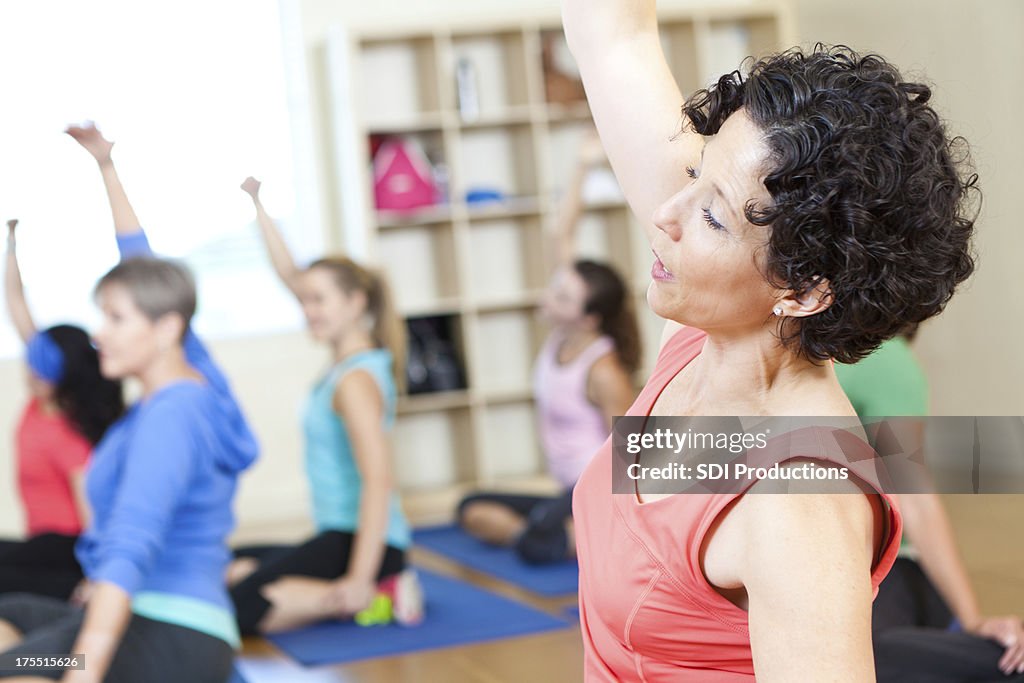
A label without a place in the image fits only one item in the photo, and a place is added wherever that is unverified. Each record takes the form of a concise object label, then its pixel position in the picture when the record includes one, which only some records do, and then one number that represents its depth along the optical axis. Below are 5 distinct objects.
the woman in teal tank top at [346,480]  3.20
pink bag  5.30
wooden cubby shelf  5.34
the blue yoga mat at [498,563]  3.55
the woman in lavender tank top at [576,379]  3.89
